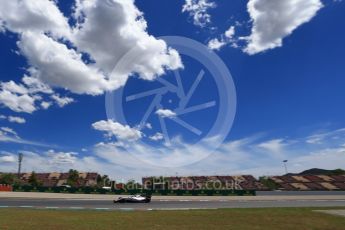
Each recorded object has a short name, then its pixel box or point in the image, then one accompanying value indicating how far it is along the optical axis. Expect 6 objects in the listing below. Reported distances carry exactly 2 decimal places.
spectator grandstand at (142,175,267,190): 99.31
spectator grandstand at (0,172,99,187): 114.66
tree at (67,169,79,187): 108.01
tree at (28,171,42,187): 106.15
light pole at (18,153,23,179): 121.39
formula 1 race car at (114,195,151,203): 36.97
